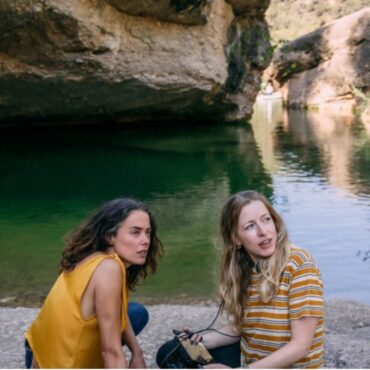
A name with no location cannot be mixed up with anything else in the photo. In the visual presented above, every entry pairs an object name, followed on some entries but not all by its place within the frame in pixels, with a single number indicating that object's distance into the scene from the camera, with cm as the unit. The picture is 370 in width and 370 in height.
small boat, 4544
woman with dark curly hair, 238
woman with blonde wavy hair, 239
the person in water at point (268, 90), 4509
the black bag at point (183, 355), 266
